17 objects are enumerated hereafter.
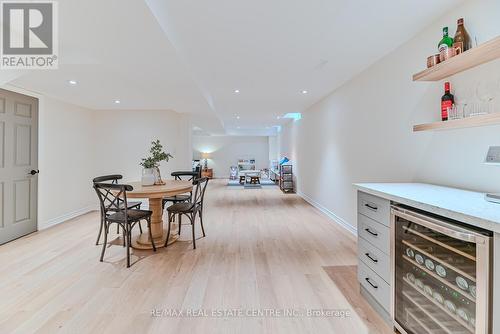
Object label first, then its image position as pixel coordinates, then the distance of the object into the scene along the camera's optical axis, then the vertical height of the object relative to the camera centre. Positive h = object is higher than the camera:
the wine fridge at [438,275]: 1.05 -0.57
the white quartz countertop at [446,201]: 1.05 -0.19
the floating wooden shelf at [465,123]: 1.42 +0.31
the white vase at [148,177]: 3.35 -0.14
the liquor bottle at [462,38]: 1.76 +0.97
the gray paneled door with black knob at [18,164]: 3.39 +0.04
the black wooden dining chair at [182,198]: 3.88 -0.50
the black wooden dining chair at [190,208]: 3.20 -0.55
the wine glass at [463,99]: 1.78 +0.52
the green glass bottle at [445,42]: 1.79 +0.95
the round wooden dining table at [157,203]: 2.86 -0.50
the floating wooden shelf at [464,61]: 1.44 +0.73
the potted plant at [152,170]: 3.36 -0.04
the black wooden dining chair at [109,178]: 2.94 -0.17
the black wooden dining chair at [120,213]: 2.67 -0.55
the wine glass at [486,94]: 1.62 +0.51
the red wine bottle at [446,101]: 1.86 +0.52
